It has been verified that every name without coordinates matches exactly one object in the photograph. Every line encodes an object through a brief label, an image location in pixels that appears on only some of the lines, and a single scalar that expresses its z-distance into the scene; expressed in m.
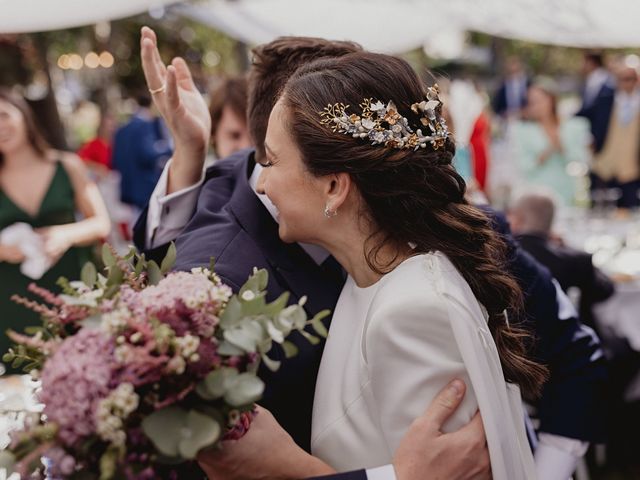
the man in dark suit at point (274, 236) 1.90
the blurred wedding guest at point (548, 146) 7.27
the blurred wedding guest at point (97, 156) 10.02
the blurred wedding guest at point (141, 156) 7.97
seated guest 4.03
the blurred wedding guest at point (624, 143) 8.73
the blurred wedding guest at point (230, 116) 3.82
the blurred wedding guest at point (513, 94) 13.63
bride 1.53
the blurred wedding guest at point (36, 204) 4.22
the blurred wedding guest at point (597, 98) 9.05
